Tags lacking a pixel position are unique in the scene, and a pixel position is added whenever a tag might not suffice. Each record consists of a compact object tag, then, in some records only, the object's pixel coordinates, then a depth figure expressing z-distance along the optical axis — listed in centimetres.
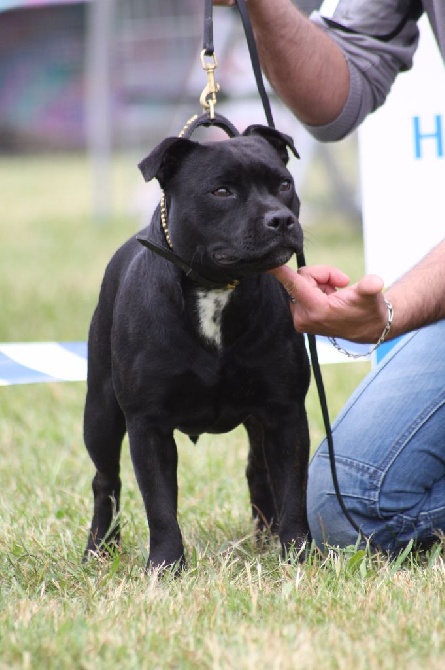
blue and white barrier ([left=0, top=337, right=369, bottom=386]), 737
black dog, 509
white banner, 809
